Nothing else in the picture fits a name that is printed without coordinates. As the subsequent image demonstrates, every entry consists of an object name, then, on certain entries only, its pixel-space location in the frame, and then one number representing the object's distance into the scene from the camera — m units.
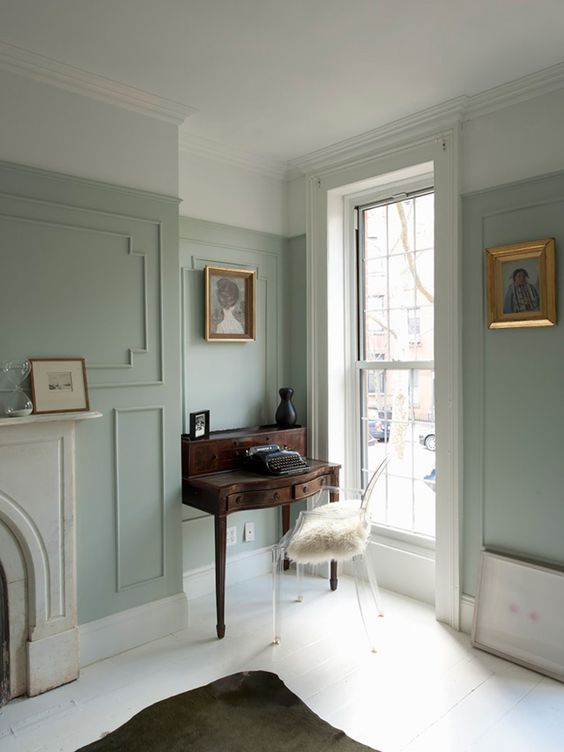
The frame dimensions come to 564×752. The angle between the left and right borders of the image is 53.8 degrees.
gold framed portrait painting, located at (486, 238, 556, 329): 2.53
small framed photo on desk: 3.06
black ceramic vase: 3.49
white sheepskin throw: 2.63
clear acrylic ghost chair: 2.63
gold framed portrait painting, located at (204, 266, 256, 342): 3.32
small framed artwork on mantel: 2.40
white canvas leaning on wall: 2.47
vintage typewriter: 3.05
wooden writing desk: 2.81
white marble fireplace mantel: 2.32
